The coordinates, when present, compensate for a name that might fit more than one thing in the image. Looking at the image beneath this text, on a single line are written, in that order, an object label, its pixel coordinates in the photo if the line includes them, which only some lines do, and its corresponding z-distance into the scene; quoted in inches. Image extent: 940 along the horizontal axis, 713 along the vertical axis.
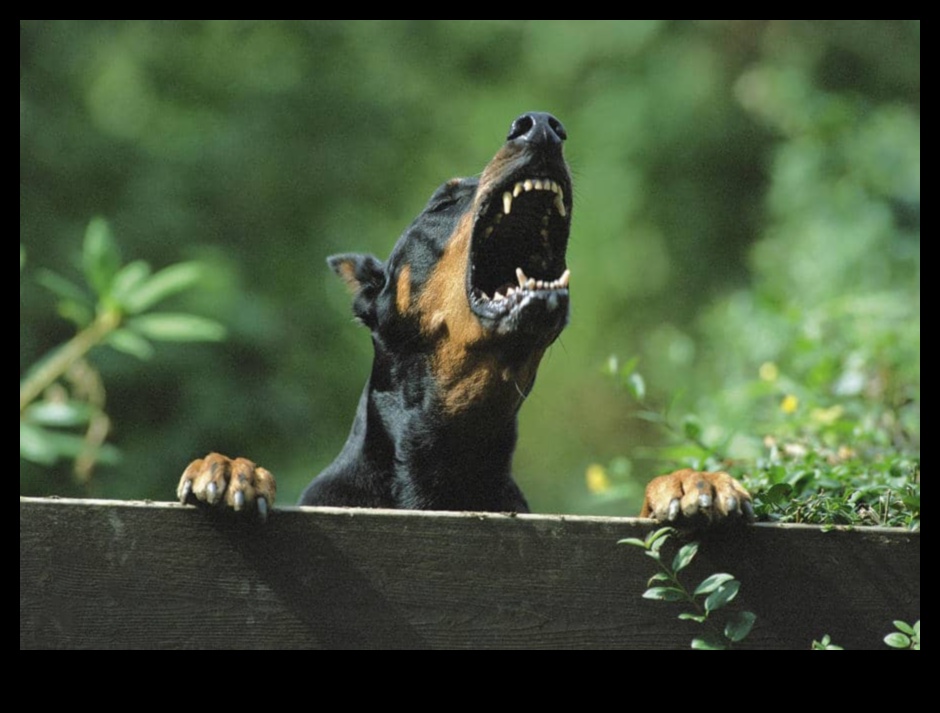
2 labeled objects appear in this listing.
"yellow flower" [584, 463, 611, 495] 358.3
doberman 277.9
